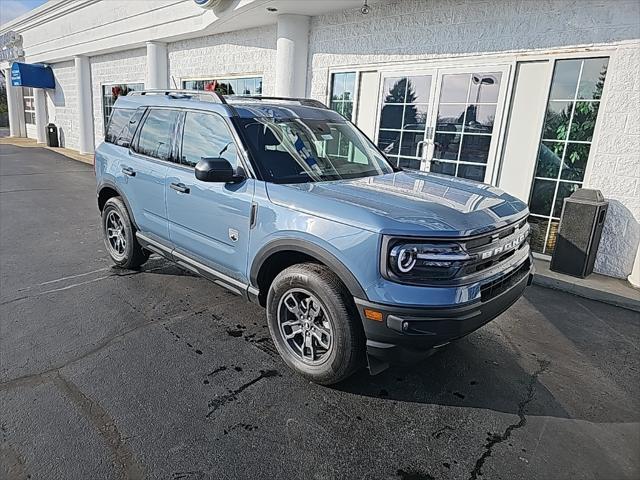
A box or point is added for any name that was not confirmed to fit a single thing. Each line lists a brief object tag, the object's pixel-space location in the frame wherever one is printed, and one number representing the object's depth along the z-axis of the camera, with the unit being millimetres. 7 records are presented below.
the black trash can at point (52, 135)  19828
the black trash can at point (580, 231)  5281
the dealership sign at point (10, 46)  21172
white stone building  5336
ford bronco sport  2529
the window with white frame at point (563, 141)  5504
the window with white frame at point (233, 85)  10114
